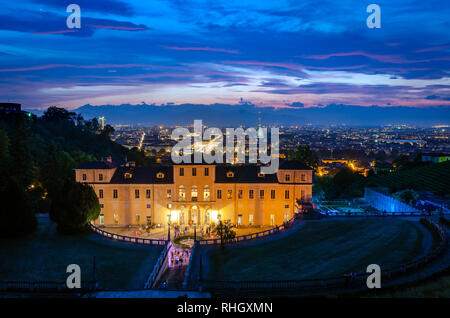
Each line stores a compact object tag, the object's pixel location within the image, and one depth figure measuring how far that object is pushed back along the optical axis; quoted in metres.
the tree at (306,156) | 85.56
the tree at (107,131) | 132.02
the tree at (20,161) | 63.84
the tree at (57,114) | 125.69
